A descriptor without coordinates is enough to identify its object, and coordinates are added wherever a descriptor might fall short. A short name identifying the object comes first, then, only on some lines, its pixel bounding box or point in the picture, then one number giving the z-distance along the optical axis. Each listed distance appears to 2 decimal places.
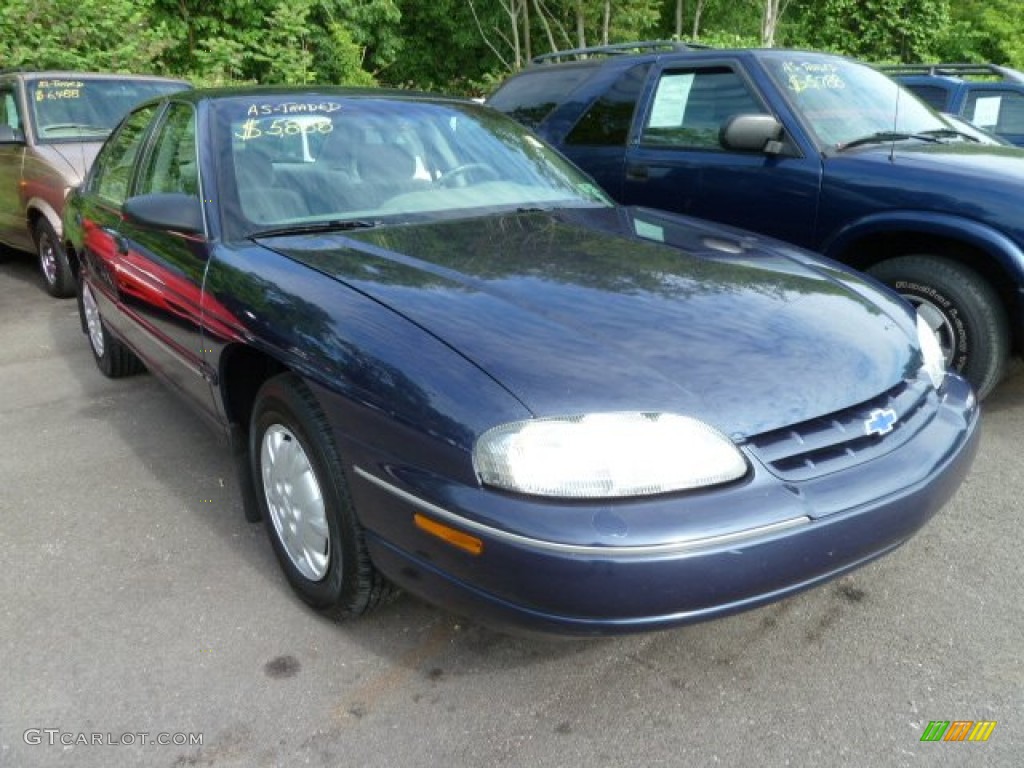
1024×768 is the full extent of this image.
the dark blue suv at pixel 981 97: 8.10
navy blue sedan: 1.79
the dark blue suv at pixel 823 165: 3.71
